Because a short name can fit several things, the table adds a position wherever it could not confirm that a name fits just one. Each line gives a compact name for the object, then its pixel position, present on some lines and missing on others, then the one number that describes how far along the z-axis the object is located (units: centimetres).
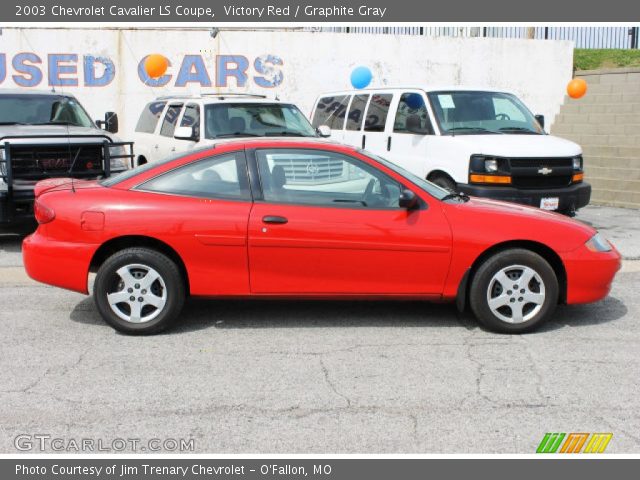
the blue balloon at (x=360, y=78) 1567
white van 980
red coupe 585
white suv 1062
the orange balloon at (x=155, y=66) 1547
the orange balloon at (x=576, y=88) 1631
